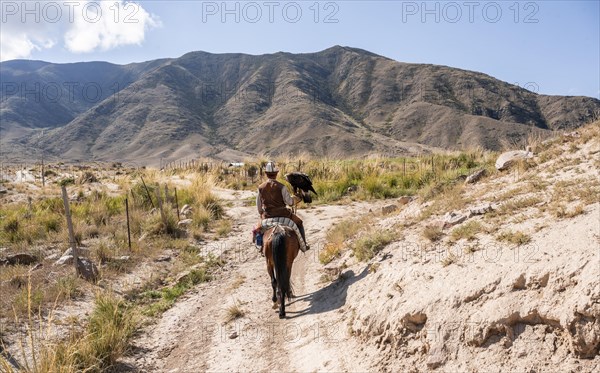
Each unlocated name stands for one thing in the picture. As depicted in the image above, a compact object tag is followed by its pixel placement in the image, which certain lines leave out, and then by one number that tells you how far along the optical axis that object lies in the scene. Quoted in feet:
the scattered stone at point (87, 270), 26.89
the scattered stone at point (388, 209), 35.83
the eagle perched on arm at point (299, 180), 25.35
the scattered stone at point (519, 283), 14.39
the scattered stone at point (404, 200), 38.87
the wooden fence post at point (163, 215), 39.14
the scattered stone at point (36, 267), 27.99
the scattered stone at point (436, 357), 13.96
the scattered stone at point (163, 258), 32.65
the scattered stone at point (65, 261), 28.99
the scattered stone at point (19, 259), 29.66
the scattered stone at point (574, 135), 33.50
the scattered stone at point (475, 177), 34.50
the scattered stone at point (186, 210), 46.78
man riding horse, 24.20
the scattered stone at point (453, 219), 22.56
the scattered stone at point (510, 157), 33.71
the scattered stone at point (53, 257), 30.95
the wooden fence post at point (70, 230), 26.45
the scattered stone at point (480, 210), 22.29
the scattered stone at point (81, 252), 30.40
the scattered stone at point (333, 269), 24.45
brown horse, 21.26
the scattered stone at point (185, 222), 42.16
